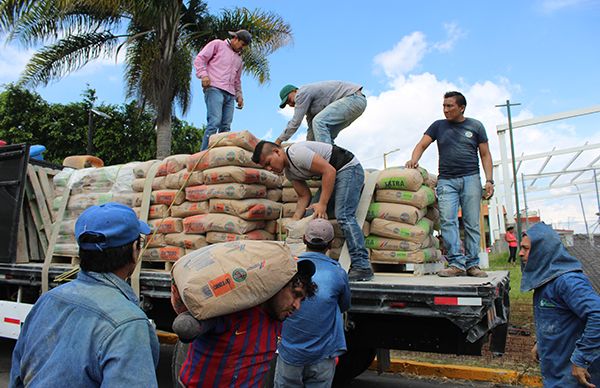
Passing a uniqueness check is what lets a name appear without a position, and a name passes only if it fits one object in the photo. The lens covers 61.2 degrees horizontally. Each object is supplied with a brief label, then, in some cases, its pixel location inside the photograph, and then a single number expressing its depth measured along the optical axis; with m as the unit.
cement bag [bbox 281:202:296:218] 4.85
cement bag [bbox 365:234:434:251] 4.28
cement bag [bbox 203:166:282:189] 4.56
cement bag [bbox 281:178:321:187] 4.66
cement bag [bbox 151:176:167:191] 5.14
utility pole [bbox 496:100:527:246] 17.25
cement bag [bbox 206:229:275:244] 4.50
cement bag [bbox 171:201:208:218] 4.76
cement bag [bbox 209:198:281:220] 4.52
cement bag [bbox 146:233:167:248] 4.99
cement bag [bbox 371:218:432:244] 4.27
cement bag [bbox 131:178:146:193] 5.25
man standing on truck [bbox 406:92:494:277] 4.53
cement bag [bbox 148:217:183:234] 4.89
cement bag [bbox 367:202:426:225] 4.30
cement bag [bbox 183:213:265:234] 4.50
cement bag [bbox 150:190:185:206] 4.95
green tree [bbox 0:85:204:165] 20.88
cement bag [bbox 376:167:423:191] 4.39
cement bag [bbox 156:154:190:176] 5.06
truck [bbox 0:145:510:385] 3.46
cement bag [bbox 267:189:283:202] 4.93
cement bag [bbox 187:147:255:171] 4.61
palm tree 13.05
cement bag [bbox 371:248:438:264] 4.26
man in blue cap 1.45
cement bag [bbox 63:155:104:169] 6.43
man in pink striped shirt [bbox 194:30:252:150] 6.18
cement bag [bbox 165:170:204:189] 4.82
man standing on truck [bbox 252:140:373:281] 4.04
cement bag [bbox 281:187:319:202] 4.88
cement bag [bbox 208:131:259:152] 4.69
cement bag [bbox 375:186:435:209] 4.39
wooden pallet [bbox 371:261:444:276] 4.27
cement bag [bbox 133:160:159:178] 5.29
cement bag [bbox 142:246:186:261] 4.82
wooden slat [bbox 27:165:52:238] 5.92
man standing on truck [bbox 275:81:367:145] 4.96
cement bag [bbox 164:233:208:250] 4.71
